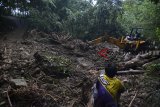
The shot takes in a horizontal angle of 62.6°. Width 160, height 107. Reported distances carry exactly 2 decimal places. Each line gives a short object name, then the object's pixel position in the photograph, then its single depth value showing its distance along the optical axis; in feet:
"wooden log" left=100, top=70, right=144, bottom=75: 17.36
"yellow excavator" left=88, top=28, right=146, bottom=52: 23.12
